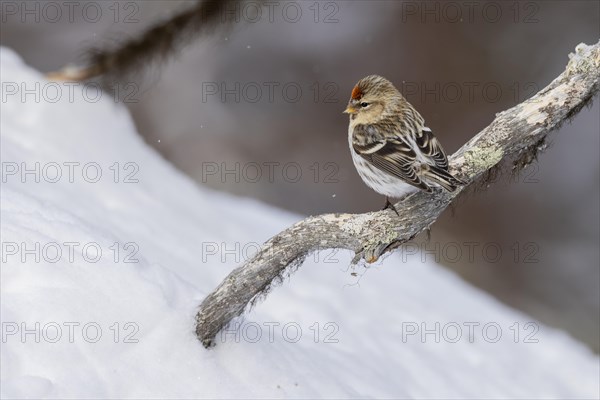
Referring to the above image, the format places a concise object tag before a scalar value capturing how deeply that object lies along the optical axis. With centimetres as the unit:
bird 701
